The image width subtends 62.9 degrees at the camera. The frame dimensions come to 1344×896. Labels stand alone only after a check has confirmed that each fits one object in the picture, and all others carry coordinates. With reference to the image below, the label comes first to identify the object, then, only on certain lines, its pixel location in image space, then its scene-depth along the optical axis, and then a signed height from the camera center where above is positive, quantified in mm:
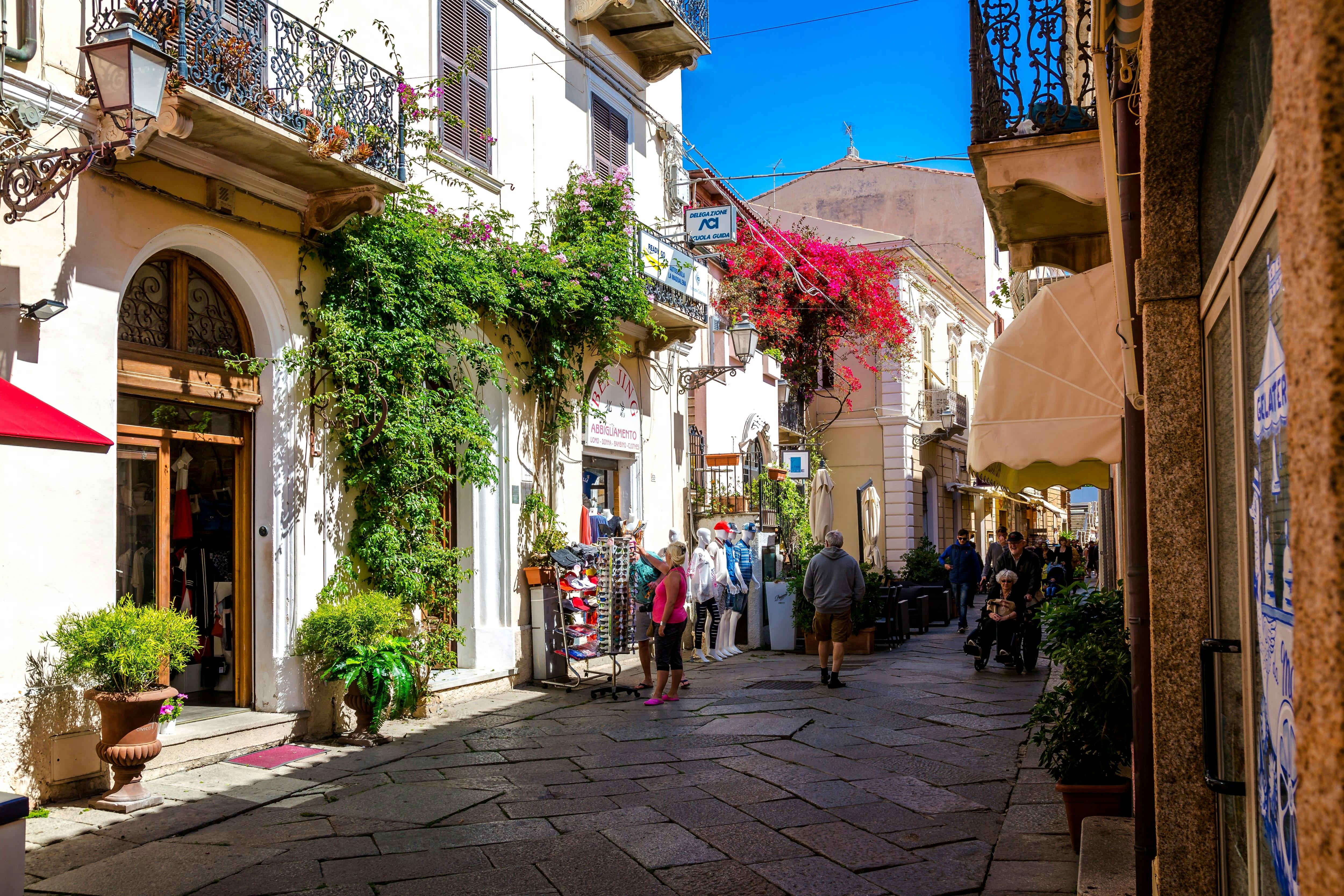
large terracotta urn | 6758 -1409
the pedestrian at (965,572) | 19172 -1277
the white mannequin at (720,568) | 14766 -855
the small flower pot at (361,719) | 8852 -1682
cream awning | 5570 +608
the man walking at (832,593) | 11906 -990
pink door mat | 8102 -1847
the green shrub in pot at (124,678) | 6754 -1016
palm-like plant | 8805 -1328
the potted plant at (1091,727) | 5633 -1198
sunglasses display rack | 12064 -1045
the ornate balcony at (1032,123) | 7133 +2473
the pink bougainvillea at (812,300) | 22219 +4388
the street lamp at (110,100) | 6750 +2574
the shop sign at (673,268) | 14336 +3221
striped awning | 3451 +1524
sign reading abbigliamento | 14109 +1238
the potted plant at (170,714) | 7262 -1341
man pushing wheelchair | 12891 -1430
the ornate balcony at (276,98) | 7621 +3179
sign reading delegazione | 15461 +3944
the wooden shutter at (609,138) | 14898 +5100
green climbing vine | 9641 +1400
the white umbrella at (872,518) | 18797 -282
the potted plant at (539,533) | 12531 -304
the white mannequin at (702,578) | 14547 -969
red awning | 5609 +500
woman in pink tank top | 10812 -1134
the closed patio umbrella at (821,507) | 17047 -70
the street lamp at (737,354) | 17172 +2313
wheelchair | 12875 -1713
